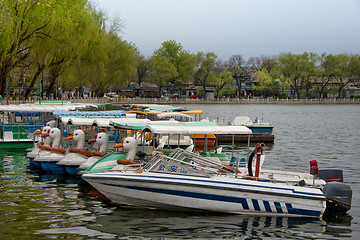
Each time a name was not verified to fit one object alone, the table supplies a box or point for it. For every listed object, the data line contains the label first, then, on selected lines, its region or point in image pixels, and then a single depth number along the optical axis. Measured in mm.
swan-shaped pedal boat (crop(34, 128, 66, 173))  22203
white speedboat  14516
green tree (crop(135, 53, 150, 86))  141825
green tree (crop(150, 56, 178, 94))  128625
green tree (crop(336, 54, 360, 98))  143375
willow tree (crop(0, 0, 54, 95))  39562
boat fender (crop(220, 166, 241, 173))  16377
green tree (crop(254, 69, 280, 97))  147875
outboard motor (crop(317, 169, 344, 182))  17425
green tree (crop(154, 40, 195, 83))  136125
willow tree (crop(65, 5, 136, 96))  60781
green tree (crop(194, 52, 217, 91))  135875
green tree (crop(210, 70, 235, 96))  139625
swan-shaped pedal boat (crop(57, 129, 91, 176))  21031
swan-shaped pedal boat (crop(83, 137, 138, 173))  17766
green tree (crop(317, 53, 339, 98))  141750
